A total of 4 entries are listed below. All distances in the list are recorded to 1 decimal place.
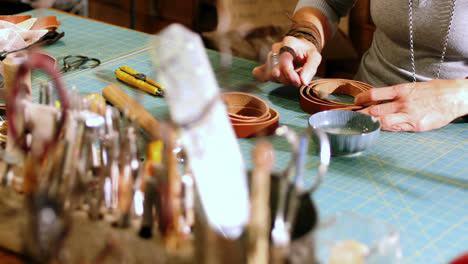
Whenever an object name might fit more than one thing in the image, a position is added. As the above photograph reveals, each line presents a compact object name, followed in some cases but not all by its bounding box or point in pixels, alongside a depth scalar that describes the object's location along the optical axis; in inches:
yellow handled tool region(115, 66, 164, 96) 48.8
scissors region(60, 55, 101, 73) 54.7
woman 42.9
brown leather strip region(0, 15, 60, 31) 63.2
